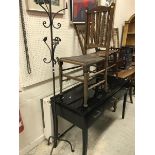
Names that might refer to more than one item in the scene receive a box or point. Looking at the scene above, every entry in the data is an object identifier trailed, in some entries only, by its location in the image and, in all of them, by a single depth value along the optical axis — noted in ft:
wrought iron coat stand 5.10
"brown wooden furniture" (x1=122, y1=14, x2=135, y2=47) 11.32
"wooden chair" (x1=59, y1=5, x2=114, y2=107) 5.15
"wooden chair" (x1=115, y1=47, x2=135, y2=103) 9.23
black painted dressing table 4.92
